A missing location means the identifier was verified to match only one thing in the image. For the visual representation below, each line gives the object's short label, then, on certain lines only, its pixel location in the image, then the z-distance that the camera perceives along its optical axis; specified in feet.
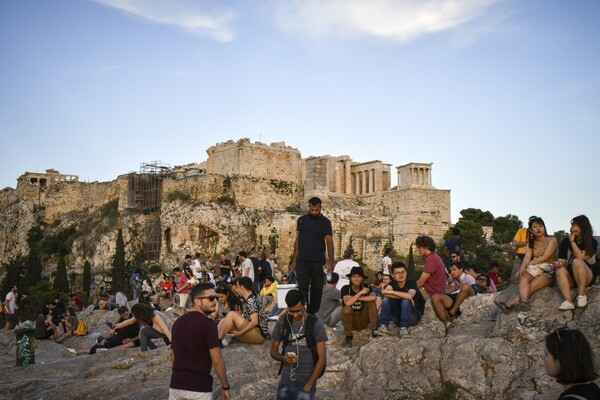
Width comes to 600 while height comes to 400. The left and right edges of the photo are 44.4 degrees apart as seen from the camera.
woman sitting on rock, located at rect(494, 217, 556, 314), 30.63
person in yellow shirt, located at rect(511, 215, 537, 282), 39.57
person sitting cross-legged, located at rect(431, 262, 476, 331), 34.27
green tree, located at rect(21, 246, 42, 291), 141.38
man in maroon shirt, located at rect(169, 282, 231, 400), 21.49
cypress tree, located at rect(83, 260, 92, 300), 143.13
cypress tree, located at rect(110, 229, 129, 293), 132.87
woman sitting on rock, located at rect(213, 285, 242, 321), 39.12
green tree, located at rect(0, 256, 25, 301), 144.67
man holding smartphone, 22.77
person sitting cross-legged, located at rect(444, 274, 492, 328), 34.86
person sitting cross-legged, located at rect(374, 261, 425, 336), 34.42
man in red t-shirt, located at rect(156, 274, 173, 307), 69.97
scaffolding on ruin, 163.84
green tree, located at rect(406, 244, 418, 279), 115.44
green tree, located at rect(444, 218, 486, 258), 144.30
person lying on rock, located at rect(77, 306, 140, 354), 44.70
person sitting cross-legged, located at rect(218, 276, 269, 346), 37.68
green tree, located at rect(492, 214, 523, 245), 175.26
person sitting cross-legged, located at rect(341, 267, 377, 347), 34.55
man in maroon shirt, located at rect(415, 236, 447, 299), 35.94
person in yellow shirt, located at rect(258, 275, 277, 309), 48.34
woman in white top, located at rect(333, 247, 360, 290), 47.44
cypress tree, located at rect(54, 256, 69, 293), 138.63
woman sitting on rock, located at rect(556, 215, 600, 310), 28.96
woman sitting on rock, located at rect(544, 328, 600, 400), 13.93
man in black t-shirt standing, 32.14
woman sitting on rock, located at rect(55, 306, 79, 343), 57.06
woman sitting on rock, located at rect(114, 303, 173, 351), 34.55
